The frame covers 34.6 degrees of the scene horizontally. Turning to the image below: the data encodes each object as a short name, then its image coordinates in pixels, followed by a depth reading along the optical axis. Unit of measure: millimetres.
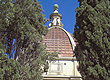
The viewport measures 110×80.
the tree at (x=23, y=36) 7879
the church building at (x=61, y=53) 14263
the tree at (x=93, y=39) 6129
